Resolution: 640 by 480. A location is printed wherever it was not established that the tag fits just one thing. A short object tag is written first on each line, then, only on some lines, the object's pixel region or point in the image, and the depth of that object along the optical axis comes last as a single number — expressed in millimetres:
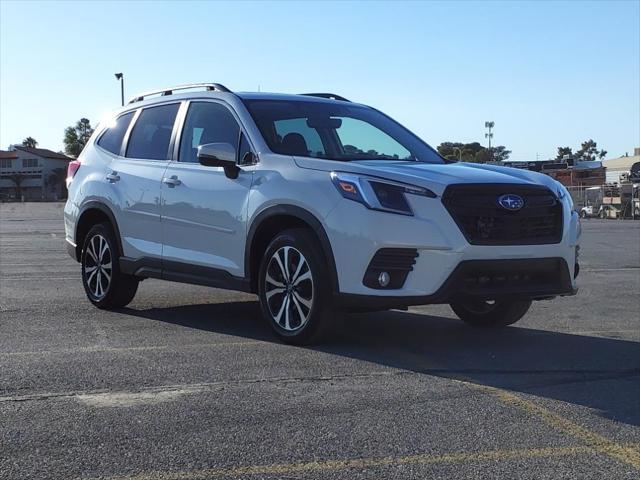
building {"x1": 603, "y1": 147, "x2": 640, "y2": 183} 92412
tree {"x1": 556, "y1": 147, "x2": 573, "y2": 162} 141625
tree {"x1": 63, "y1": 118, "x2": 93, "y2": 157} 116925
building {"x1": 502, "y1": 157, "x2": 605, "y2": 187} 79250
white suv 5371
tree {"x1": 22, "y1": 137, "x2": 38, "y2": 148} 155625
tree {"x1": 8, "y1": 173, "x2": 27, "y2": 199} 124125
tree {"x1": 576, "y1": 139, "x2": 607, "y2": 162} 149125
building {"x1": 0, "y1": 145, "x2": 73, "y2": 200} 125125
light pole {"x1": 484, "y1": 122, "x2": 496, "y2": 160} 98750
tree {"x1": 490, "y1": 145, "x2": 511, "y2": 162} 124875
